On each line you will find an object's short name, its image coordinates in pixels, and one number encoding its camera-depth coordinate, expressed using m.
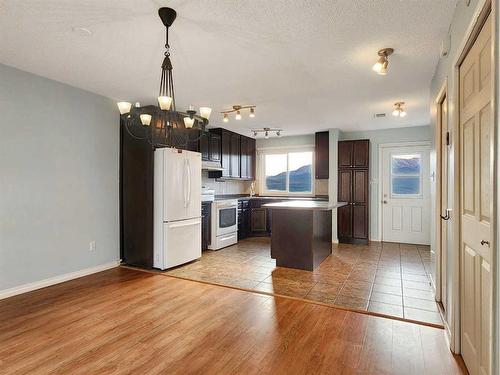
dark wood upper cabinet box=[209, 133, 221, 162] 5.66
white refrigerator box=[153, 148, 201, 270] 3.98
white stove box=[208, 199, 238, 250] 5.34
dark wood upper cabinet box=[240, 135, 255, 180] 6.77
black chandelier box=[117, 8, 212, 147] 2.07
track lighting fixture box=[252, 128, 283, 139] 6.17
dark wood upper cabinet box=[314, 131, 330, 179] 6.26
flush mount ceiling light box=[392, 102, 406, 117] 4.29
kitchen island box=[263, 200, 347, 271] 4.00
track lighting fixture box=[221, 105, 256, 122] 4.45
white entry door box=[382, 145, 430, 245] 5.77
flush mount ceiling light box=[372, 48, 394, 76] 2.58
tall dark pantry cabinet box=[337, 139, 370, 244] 5.92
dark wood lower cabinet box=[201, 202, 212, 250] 5.17
